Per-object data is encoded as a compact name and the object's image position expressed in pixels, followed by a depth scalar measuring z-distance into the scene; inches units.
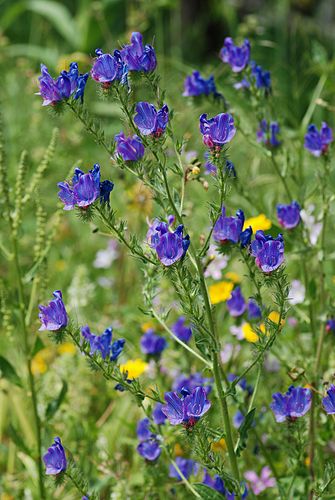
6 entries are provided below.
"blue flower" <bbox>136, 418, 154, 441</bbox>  42.6
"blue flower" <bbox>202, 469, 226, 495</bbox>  39.5
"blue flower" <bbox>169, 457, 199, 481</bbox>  42.8
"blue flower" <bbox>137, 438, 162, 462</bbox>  42.0
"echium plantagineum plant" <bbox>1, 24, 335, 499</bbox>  35.6
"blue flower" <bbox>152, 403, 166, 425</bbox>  42.9
